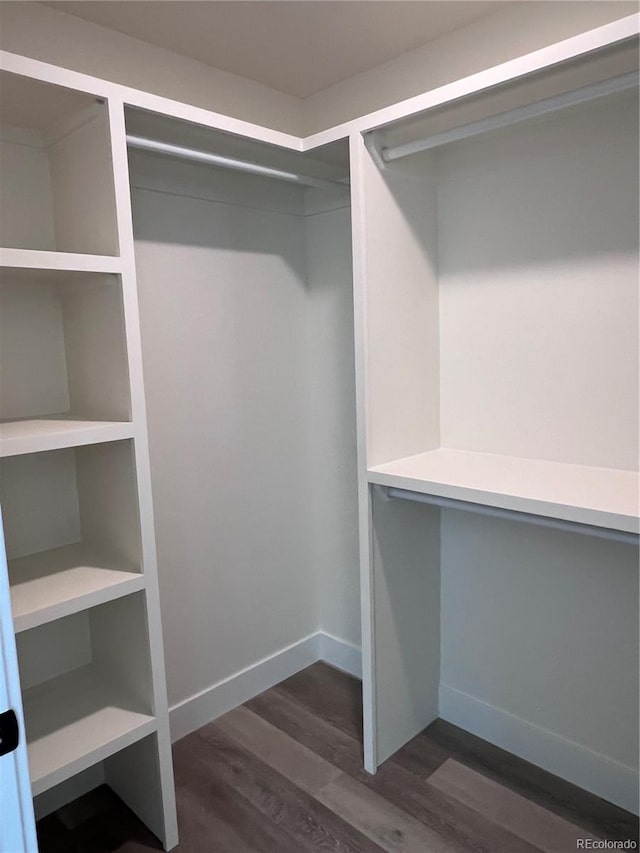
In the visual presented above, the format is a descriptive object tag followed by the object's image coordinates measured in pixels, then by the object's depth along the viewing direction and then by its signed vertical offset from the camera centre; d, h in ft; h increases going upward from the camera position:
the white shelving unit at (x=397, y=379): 5.21 -0.14
